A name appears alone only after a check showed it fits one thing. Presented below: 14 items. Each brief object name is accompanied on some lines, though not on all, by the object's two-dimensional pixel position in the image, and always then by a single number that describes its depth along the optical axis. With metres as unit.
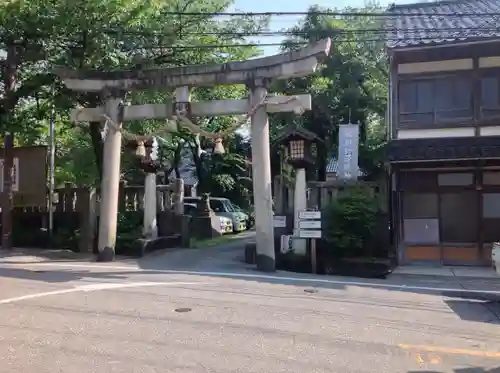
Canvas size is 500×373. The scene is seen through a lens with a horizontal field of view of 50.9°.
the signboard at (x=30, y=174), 18.16
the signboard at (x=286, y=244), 15.93
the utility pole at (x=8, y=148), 17.00
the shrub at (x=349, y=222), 15.23
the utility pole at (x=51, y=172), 18.83
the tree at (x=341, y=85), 22.60
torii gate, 13.97
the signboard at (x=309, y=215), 14.66
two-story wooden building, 15.83
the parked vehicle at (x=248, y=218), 31.86
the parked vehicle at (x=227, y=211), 29.23
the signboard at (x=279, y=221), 16.02
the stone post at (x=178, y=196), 20.44
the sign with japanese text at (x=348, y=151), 17.34
